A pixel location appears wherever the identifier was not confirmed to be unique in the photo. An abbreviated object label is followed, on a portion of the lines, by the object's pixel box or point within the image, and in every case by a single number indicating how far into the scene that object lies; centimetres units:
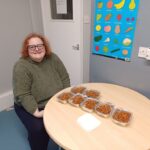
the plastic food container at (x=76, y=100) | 123
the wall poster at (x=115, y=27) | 149
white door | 185
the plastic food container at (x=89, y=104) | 117
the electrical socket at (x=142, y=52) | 146
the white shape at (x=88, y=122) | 102
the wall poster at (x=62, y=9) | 192
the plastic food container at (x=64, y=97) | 127
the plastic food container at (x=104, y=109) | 110
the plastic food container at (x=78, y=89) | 138
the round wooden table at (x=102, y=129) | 90
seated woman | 135
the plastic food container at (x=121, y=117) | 102
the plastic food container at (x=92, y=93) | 132
